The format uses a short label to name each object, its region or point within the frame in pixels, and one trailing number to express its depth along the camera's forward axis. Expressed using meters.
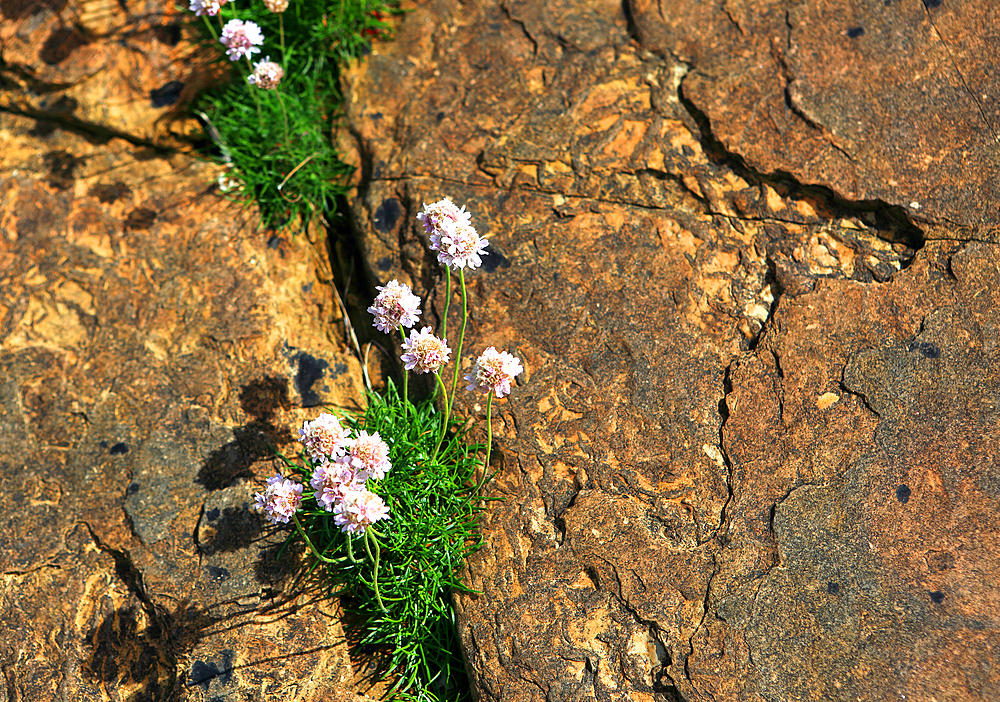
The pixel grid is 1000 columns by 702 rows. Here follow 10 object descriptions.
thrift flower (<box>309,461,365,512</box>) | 2.46
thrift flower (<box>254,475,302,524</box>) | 2.72
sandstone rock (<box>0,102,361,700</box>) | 3.14
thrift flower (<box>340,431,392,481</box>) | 2.54
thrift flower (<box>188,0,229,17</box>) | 3.58
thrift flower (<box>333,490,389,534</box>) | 2.45
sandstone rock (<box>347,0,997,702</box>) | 2.79
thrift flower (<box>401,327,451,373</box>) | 2.78
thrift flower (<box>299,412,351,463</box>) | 2.59
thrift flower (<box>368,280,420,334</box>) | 2.77
